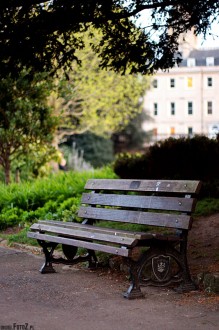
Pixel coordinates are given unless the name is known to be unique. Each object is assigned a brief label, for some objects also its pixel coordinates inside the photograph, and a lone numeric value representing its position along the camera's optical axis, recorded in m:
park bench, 5.29
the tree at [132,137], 43.84
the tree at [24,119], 13.56
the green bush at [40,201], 10.23
